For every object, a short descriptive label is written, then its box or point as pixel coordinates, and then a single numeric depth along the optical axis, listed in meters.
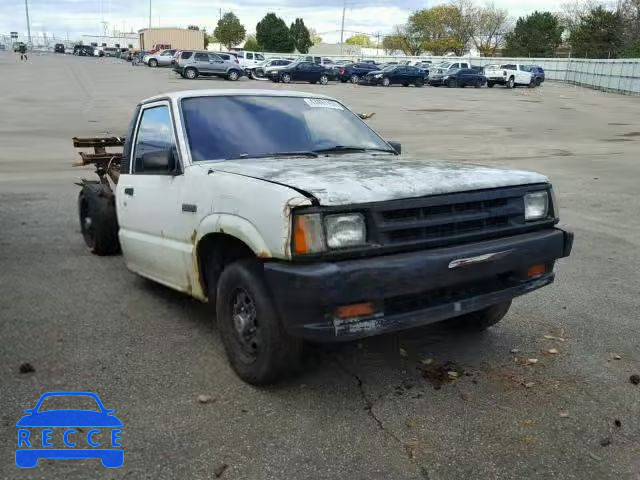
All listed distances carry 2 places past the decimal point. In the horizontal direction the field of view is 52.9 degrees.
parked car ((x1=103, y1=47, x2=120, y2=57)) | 96.19
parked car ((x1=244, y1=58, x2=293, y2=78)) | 46.09
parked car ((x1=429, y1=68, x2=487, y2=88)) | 47.19
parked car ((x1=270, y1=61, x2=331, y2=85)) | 43.47
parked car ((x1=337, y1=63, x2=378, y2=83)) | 48.28
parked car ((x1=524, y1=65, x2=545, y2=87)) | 48.94
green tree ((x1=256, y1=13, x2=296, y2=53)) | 95.44
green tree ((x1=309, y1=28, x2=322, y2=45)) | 144.38
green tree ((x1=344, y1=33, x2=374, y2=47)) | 165.52
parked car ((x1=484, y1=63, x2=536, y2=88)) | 48.00
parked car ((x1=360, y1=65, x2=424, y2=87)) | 45.75
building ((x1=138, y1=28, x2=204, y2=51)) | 94.75
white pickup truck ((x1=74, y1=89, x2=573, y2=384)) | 3.17
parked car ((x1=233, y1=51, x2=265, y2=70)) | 51.45
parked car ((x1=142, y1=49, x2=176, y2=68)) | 61.00
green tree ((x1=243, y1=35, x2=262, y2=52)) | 102.81
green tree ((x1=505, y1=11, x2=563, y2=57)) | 81.69
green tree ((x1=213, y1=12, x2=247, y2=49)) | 108.12
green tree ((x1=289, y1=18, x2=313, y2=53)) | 98.88
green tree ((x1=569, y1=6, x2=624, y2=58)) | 66.81
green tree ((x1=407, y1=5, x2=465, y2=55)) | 98.50
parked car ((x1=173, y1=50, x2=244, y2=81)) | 42.19
